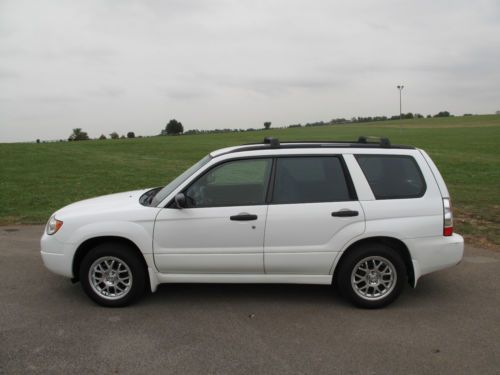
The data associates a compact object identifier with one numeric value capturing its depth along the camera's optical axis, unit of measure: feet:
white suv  15.28
